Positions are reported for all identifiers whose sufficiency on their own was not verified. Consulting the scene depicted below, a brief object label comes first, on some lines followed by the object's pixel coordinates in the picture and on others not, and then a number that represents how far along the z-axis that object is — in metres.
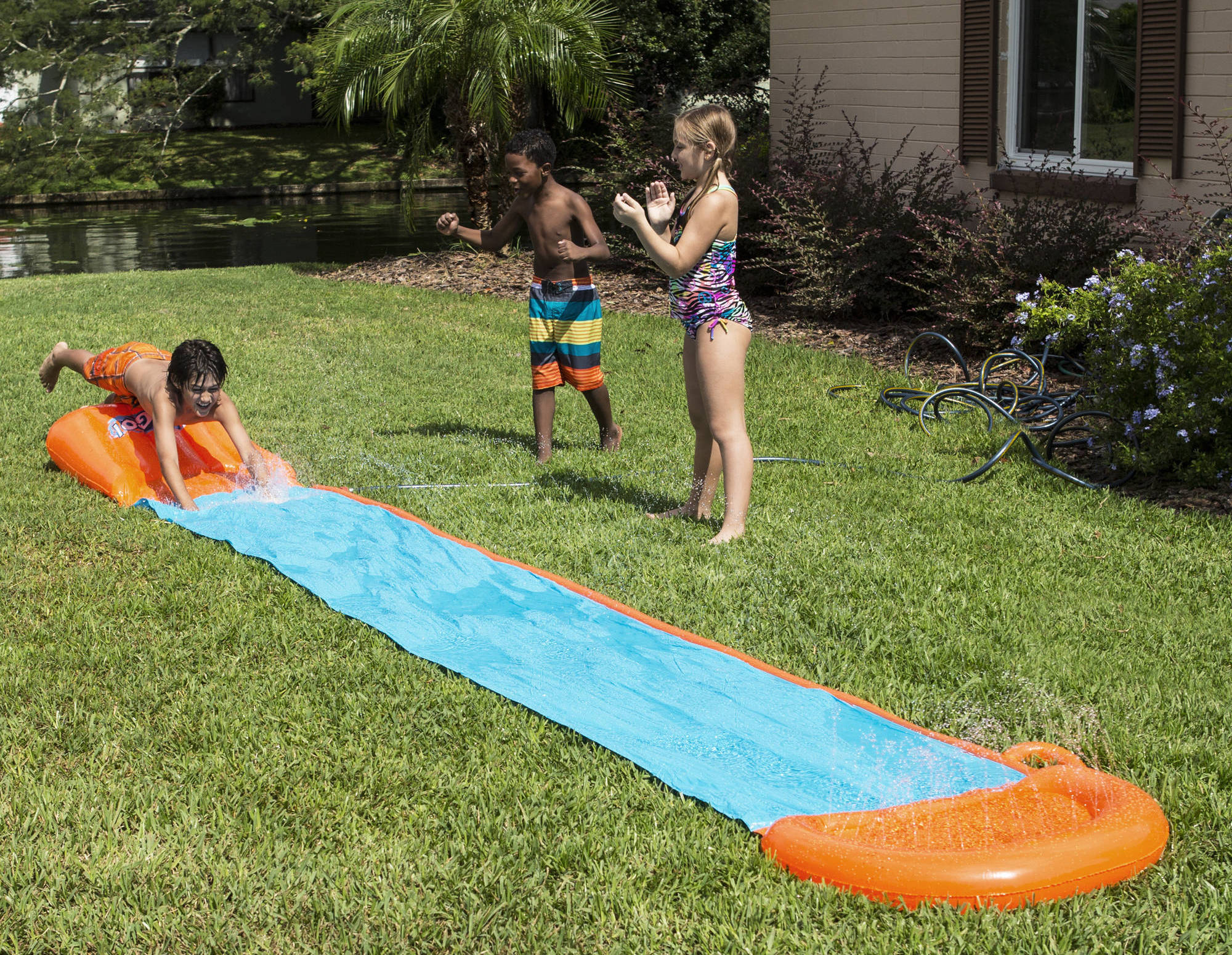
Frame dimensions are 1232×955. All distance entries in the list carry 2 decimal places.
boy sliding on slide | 5.11
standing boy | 5.84
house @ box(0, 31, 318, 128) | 38.56
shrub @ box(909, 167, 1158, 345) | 7.90
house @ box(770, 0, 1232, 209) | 7.64
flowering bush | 5.11
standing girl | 4.30
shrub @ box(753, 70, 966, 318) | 9.41
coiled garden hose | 5.58
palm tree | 13.09
